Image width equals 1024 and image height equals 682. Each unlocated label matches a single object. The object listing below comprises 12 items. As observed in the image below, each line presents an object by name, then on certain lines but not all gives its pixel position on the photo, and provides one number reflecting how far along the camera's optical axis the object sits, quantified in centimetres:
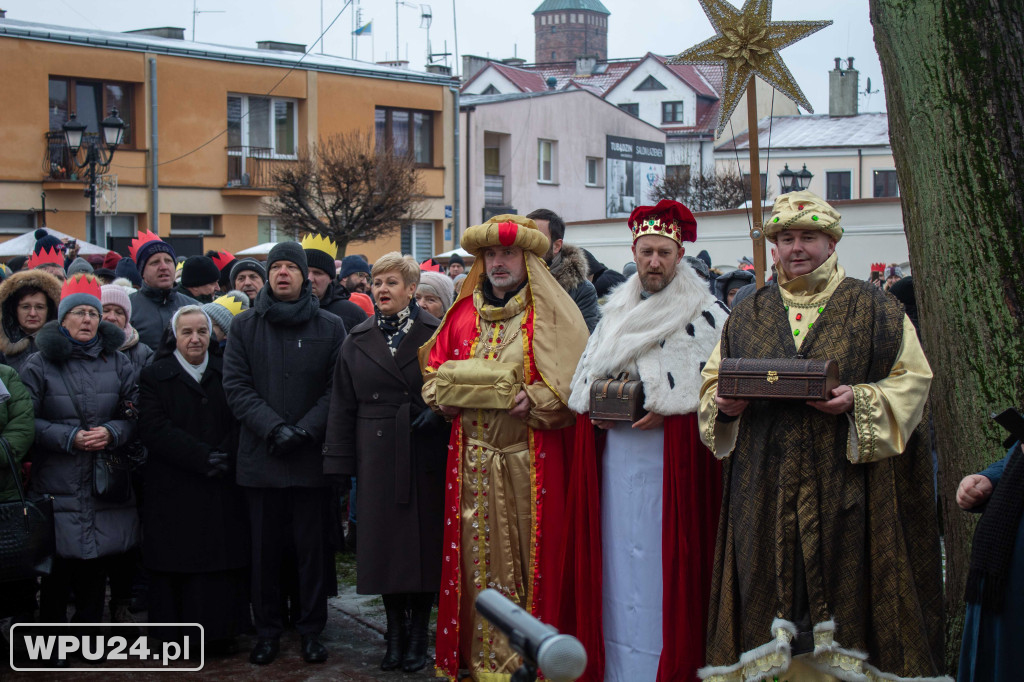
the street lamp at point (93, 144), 1612
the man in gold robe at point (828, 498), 405
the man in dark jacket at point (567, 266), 625
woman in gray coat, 564
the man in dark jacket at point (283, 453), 561
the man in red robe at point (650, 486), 459
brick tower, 8725
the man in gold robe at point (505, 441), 511
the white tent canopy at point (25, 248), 1622
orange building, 2472
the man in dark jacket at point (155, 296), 730
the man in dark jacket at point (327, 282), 683
